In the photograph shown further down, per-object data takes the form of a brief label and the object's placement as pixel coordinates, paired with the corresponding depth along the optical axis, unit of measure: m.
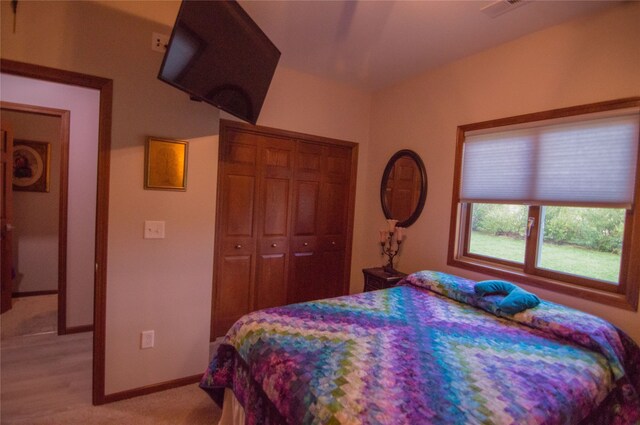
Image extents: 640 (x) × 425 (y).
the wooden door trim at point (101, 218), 1.85
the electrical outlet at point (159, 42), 1.97
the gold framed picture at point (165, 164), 1.99
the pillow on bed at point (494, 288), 1.97
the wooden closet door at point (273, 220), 2.96
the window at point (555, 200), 1.77
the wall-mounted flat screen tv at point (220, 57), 1.39
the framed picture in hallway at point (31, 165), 3.67
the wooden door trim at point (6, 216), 2.98
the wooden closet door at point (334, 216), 3.34
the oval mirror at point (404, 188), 2.89
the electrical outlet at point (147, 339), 2.05
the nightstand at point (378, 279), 2.75
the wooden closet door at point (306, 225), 3.16
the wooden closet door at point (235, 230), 2.75
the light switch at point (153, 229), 2.02
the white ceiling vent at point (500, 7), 1.83
